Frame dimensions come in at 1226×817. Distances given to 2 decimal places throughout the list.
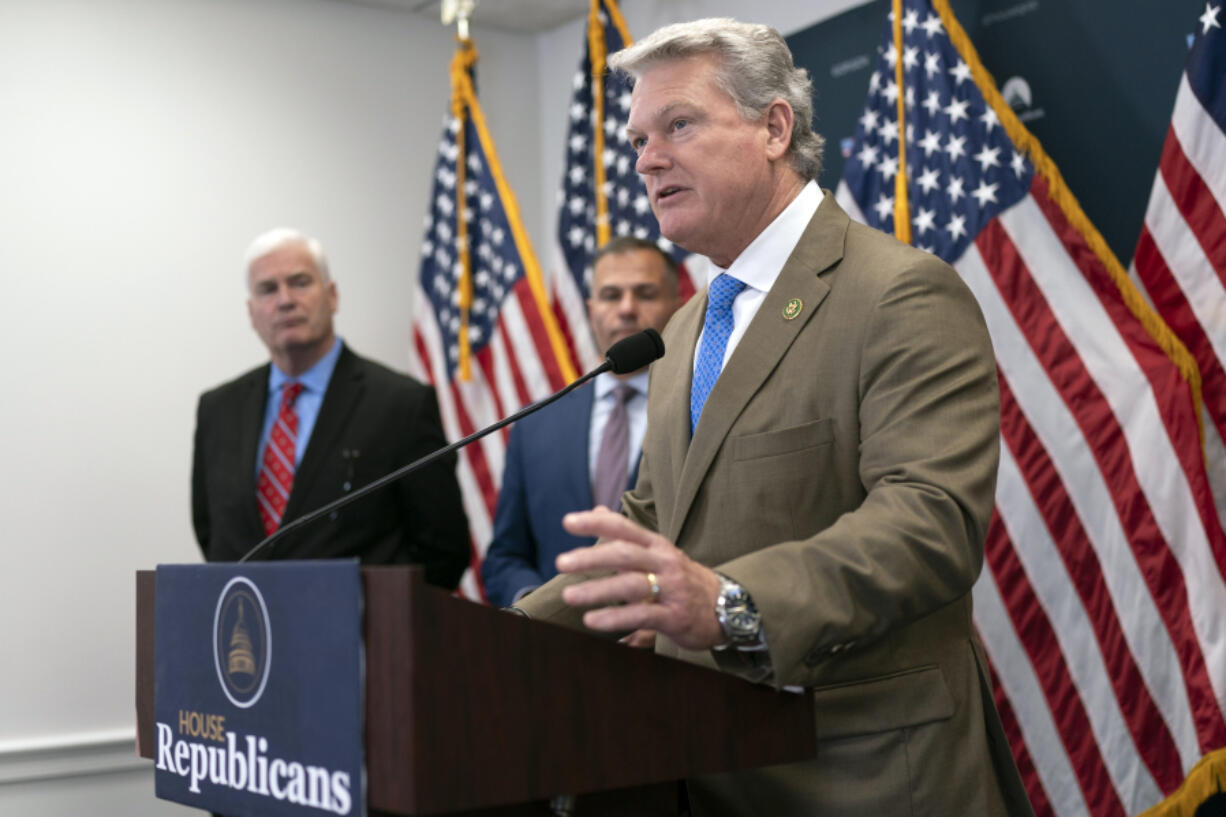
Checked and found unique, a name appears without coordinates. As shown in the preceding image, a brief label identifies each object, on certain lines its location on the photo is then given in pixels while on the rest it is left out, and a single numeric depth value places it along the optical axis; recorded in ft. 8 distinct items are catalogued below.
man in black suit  10.71
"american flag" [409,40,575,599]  13.83
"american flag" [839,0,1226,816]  8.59
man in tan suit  3.66
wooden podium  3.05
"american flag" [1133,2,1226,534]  8.63
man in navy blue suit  10.41
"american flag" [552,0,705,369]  13.09
